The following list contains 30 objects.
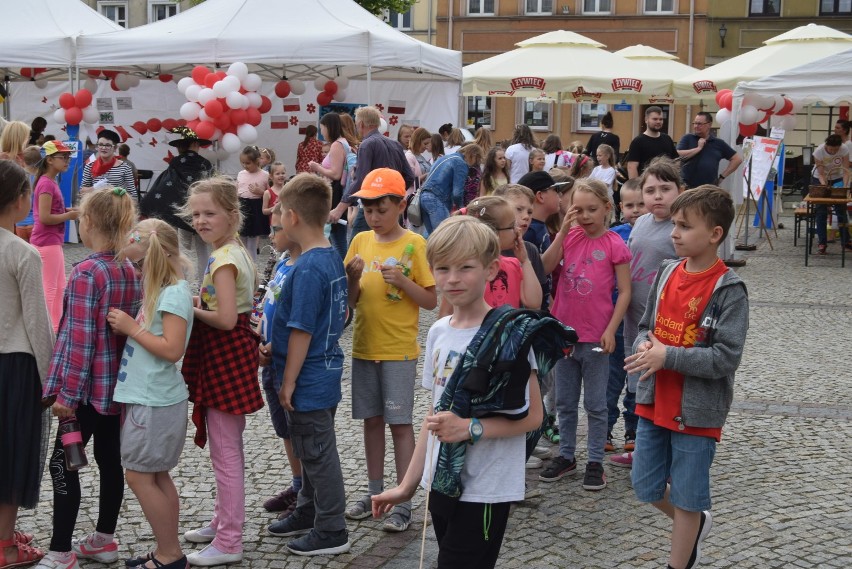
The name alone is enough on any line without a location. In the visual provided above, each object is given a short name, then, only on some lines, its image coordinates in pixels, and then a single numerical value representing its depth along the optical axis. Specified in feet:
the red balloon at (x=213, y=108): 46.78
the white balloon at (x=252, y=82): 47.91
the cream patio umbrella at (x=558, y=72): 65.62
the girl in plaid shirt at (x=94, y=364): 12.75
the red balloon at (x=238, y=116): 47.85
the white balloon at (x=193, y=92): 47.21
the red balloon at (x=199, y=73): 47.96
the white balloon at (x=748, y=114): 48.39
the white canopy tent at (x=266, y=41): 44.16
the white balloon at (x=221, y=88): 46.80
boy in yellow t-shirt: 14.84
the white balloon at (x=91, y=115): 52.70
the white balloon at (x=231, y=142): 48.16
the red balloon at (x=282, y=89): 54.54
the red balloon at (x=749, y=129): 52.47
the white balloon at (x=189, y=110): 46.96
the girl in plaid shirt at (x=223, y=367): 13.69
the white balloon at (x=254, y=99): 48.47
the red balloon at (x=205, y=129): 46.96
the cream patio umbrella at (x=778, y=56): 56.80
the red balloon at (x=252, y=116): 48.67
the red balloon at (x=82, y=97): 51.62
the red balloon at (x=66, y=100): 51.31
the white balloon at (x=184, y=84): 48.21
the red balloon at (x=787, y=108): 55.47
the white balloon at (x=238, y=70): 46.73
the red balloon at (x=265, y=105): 51.49
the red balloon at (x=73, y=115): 51.93
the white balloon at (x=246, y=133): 48.39
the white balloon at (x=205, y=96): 46.98
